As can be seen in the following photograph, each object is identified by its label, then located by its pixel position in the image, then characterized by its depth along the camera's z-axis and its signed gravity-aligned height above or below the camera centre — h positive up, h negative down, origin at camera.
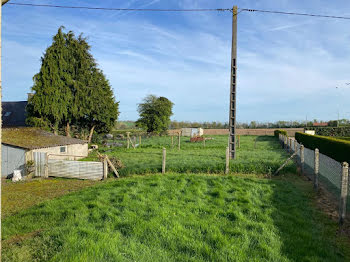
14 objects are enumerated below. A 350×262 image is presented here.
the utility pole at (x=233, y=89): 16.42 +2.44
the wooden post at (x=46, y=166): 15.16 -2.53
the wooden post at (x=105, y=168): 13.74 -2.32
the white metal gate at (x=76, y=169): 13.95 -2.53
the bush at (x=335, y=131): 45.46 -0.53
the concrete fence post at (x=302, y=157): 13.23 -1.56
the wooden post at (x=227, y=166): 13.46 -2.09
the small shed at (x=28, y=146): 15.84 -1.48
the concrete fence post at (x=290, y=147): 19.58 -1.52
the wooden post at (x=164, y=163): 13.65 -2.02
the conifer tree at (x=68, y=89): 25.99 +3.82
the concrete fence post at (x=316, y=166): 10.24 -1.53
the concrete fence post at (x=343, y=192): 6.80 -1.71
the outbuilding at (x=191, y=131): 52.03 -1.02
